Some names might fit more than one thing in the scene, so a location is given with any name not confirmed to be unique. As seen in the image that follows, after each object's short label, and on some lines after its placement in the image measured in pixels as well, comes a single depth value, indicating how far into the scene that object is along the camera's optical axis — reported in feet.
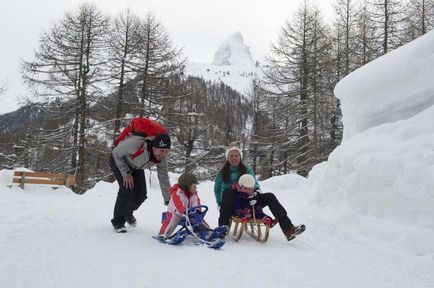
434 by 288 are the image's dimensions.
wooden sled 15.81
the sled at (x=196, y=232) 14.74
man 16.26
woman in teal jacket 19.11
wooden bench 45.01
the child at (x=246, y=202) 16.08
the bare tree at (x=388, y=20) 63.93
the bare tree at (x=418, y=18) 65.98
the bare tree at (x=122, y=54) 63.31
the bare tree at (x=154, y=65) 63.52
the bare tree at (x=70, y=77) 60.08
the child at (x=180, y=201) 15.48
